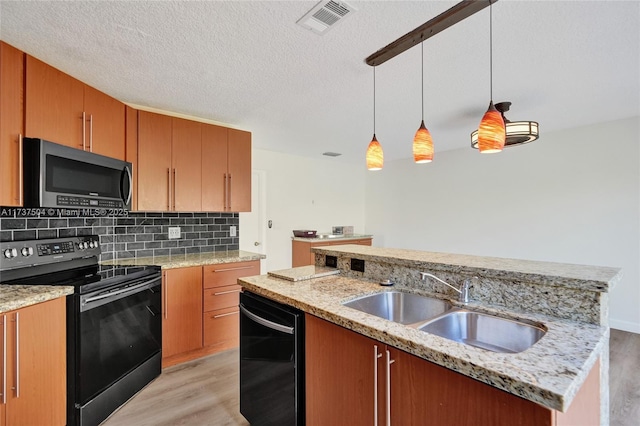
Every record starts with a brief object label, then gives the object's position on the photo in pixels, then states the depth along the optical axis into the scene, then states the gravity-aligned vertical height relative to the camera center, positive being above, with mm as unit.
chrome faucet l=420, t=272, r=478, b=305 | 1468 -380
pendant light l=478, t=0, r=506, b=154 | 1551 +417
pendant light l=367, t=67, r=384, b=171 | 2082 +394
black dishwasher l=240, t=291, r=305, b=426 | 1491 -790
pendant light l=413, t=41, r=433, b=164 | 1858 +418
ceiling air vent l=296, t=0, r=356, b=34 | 1481 +1005
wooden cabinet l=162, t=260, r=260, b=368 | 2609 -876
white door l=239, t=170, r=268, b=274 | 4402 -131
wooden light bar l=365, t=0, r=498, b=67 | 1485 +1001
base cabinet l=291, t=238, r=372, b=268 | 4727 -602
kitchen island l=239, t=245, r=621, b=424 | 821 -423
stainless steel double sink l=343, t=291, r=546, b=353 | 1250 -501
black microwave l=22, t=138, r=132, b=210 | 1828 +243
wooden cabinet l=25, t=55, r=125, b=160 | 1847 +695
